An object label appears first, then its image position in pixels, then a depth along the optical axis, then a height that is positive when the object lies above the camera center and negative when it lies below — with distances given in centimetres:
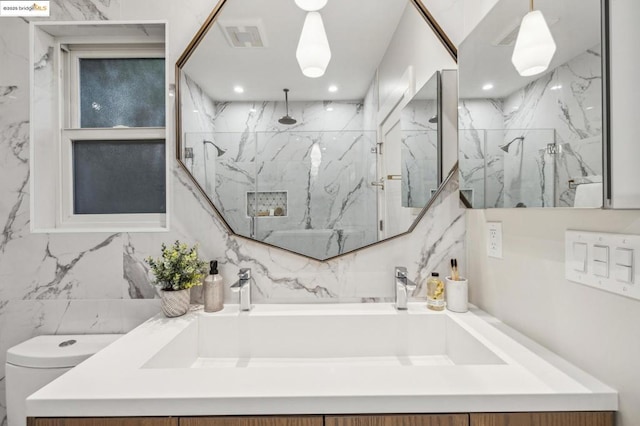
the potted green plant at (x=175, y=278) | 104 -21
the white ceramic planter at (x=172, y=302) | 104 -29
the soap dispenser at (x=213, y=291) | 108 -26
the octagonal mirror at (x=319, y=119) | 112 +32
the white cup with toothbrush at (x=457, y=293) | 106 -27
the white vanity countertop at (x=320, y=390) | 59 -33
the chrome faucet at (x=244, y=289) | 107 -25
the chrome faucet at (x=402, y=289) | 107 -26
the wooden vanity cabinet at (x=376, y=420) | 60 -38
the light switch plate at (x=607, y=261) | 57 -10
